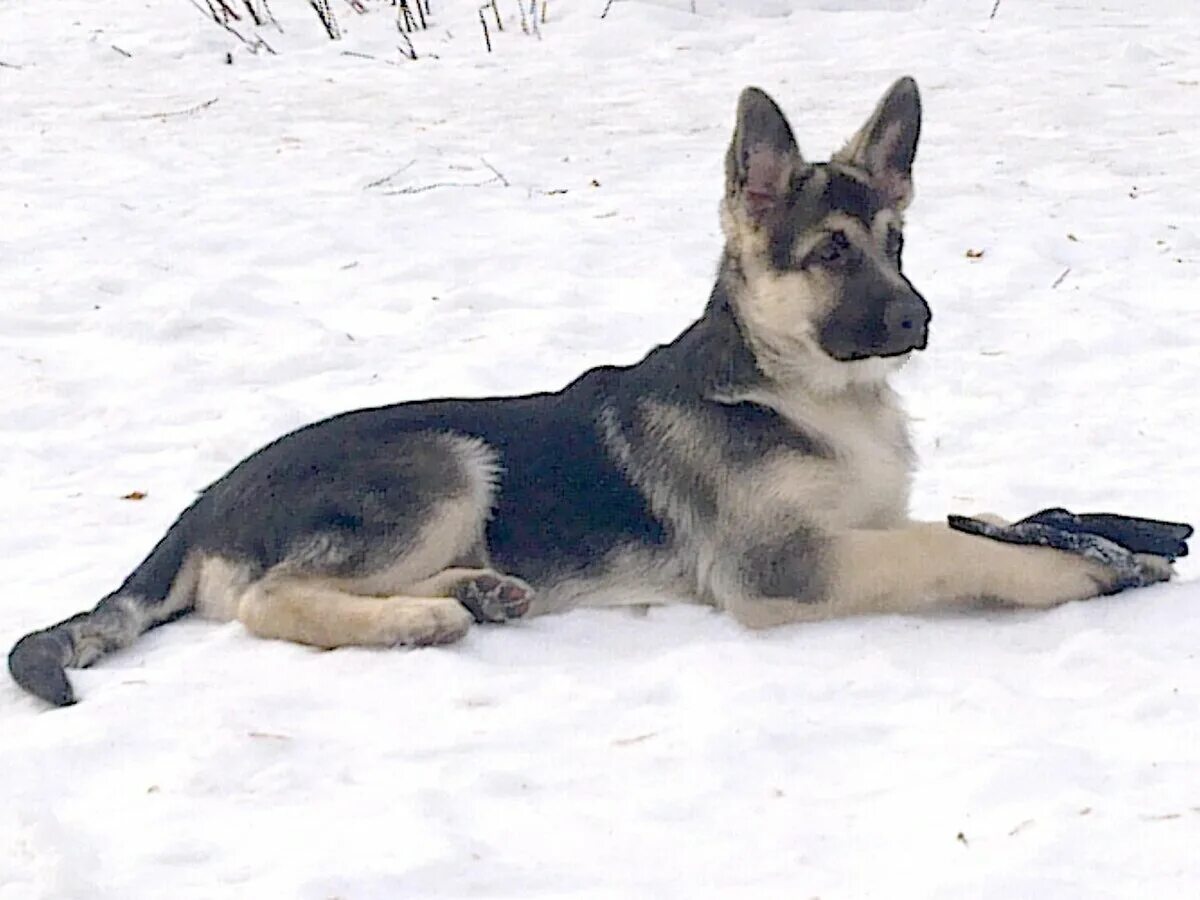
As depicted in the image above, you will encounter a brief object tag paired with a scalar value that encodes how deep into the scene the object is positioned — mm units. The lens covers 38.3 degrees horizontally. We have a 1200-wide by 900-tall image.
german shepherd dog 4641
